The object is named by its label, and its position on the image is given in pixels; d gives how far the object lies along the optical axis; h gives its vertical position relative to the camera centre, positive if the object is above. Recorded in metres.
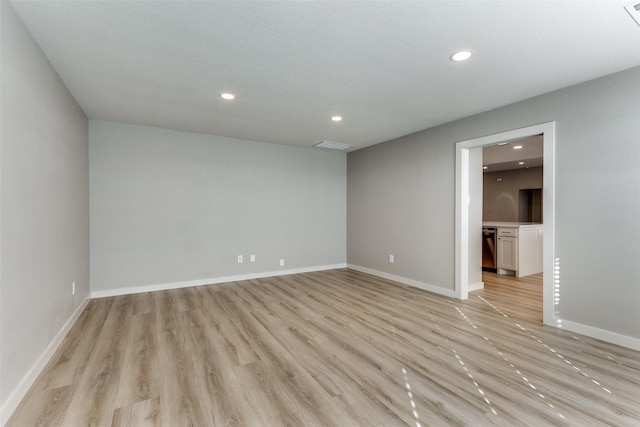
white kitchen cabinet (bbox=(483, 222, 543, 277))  5.07 -0.71
